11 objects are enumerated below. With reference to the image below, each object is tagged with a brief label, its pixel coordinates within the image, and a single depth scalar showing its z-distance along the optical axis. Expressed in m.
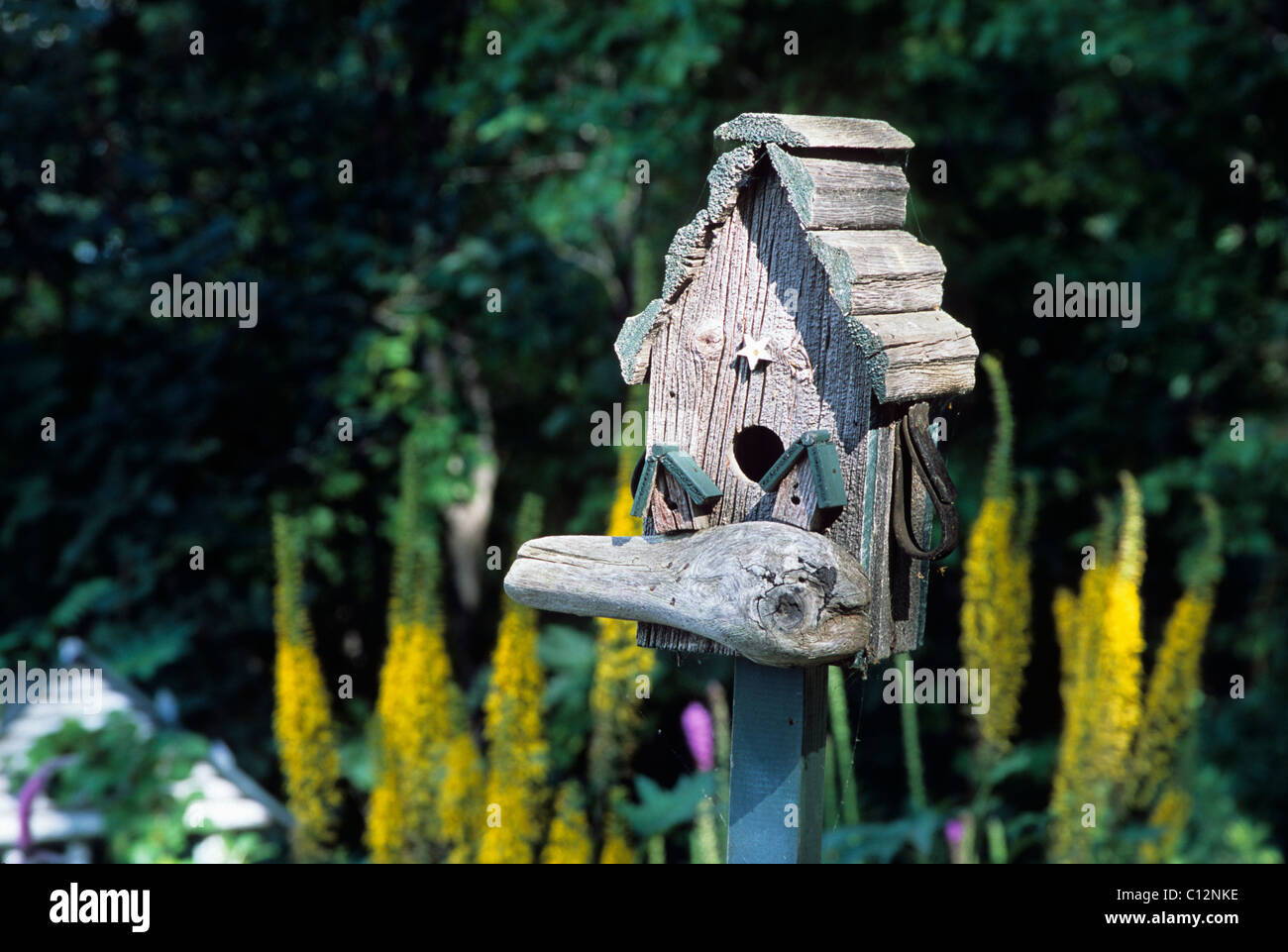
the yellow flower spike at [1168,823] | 3.68
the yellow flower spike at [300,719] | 3.69
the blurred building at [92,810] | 4.05
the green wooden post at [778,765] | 2.12
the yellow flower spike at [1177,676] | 3.47
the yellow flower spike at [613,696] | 3.27
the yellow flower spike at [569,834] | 3.15
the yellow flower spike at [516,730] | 3.21
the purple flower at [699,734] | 3.23
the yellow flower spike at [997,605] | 3.28
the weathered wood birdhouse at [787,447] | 2.03
